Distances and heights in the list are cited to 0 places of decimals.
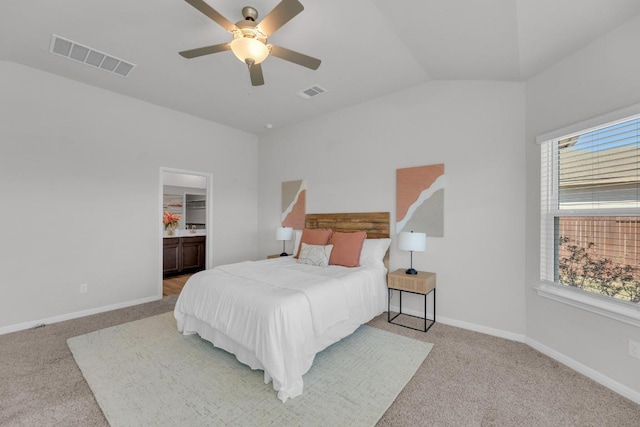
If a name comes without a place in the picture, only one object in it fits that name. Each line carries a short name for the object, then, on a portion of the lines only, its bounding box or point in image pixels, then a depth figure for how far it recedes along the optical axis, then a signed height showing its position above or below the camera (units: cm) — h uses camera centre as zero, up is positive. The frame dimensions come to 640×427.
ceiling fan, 183 +136
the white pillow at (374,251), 363 -50
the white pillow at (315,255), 364 -56
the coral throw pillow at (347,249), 358 -47
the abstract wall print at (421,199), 344 +21
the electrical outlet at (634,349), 196 -97
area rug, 182 -136
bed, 205 -87
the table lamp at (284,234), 491 -37
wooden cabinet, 562 -90
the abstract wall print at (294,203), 502 +20
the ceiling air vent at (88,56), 277 +171
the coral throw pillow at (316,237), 406 -35
